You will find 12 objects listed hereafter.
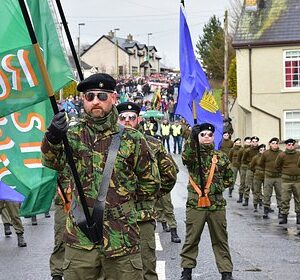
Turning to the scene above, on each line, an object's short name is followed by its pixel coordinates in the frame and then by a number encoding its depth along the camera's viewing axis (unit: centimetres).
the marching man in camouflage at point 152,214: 773
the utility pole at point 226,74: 4272
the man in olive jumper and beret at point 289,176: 1731
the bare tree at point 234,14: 7365
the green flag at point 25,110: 616
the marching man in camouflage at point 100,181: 561
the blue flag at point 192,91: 1071
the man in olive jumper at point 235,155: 2383
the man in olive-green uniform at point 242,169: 2211
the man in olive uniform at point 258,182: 2012
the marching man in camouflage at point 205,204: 970
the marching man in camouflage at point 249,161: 2142
